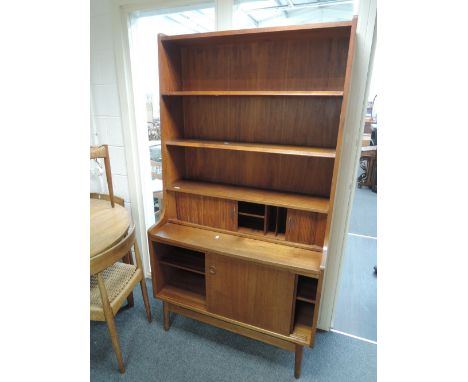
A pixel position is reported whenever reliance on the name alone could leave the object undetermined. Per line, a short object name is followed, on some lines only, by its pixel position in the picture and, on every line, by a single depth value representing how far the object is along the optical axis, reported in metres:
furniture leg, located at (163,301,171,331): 1.90
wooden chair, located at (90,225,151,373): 1.45
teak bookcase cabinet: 1.43
